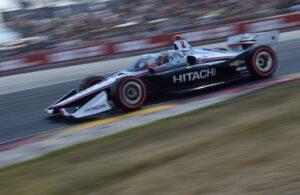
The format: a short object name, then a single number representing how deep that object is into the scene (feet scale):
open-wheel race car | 60.75
